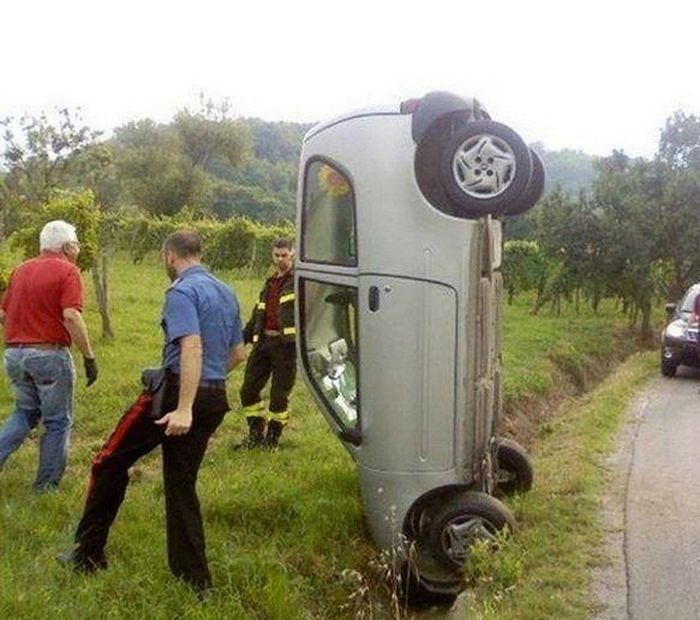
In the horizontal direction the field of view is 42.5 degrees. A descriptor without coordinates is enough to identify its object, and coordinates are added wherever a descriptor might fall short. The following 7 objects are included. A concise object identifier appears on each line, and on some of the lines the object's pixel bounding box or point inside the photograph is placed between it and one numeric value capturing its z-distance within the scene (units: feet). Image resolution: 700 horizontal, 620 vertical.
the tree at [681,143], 70.90
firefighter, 22.99
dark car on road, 47.52
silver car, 16.57
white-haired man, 18.10
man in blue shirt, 13.85
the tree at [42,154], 97.19
